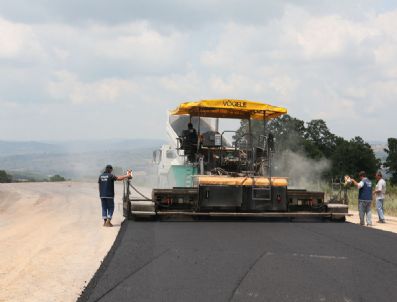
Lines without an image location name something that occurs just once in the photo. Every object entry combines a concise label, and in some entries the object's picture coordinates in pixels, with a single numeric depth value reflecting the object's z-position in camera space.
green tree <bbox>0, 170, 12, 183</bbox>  62.88
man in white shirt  16.11
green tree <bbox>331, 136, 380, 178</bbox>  53.28
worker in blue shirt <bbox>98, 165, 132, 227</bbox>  13.73
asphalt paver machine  13.91
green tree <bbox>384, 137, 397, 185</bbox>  59.31
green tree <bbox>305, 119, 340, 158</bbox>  59.16
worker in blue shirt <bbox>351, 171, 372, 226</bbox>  14.99
